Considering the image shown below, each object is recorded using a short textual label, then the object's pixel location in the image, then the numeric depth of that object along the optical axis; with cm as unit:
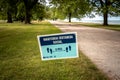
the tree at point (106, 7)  1433
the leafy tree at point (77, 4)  1564
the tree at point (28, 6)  1591
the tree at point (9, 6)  1621
